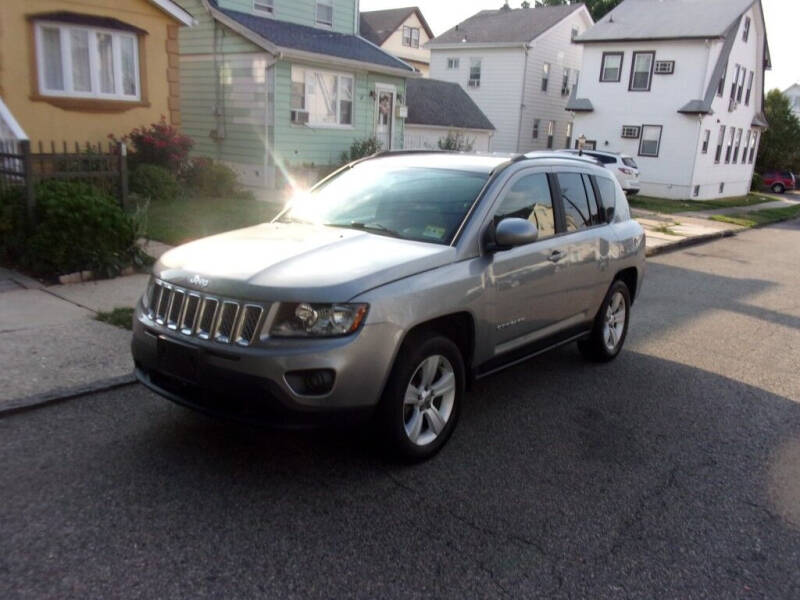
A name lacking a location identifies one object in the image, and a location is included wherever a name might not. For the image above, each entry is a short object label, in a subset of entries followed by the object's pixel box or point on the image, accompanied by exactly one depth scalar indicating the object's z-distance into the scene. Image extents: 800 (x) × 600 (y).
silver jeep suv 3.58
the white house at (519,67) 36.06
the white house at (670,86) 29.55
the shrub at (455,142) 27.30
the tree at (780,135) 45.62
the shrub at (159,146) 15.45
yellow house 13.73
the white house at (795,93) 85.24
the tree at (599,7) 53.90
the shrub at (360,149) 21.06
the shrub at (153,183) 14.16
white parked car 25.70
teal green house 18.81
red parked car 43.91
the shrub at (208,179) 16.53
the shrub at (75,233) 7.59
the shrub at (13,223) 7.98
